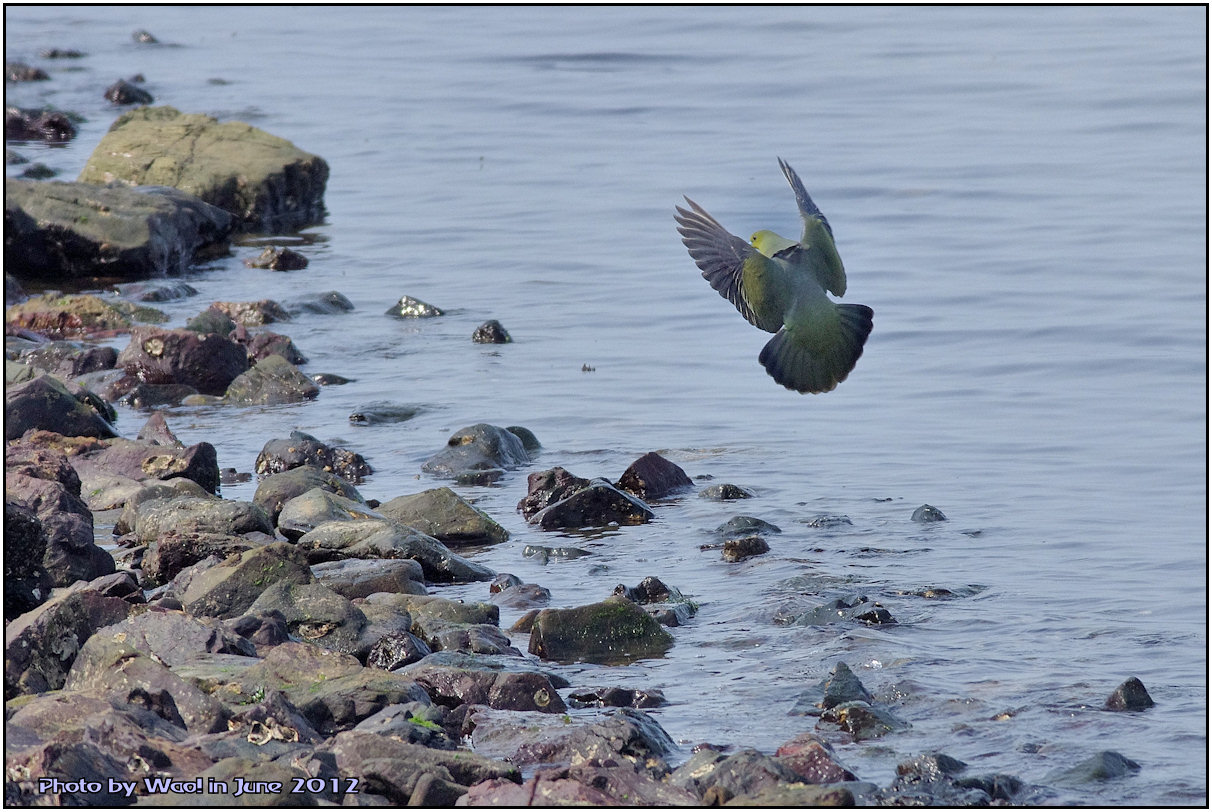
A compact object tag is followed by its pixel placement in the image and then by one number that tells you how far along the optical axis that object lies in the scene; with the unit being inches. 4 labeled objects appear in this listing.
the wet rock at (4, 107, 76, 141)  1774.1
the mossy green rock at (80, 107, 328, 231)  1409.9
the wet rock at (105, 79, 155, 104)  1991.9
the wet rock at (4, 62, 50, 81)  2098.9
